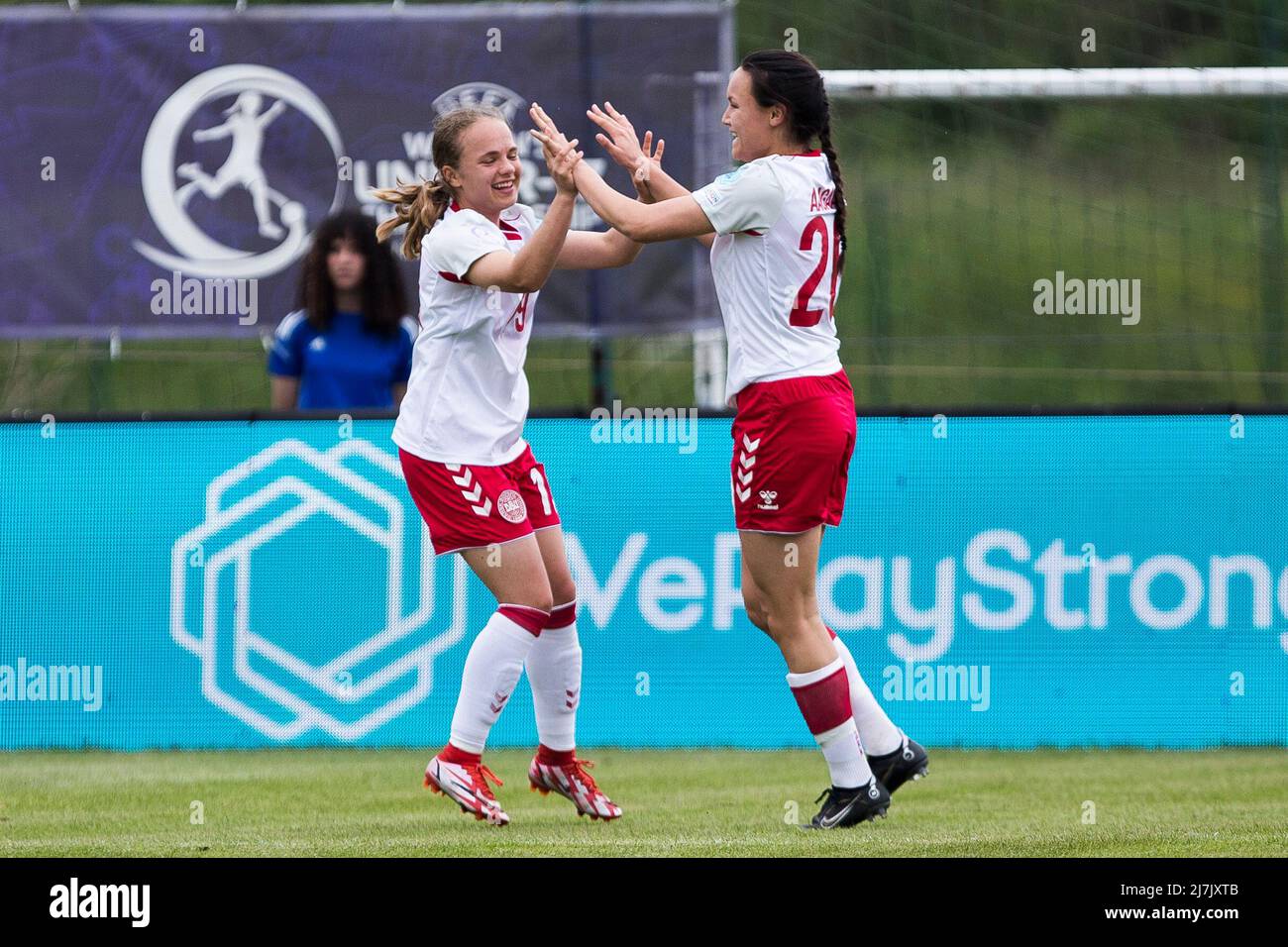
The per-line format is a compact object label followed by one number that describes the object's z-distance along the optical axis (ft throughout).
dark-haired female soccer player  32.48
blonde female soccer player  34.40
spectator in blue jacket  49.08
